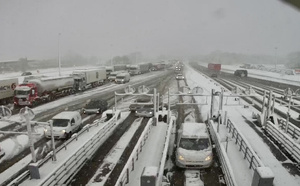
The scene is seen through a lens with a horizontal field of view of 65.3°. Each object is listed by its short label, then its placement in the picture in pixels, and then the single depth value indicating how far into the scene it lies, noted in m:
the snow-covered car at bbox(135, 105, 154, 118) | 23.59
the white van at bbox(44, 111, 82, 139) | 16.95
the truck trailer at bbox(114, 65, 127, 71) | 74.64
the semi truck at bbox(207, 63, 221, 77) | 92.88
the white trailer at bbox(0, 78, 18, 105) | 30.16
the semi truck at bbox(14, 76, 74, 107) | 28.72
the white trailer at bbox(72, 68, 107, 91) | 41.66
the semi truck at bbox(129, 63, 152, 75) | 73.19
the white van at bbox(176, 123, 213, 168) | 11.73
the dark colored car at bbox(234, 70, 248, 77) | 70.12
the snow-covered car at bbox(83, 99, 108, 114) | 25.44
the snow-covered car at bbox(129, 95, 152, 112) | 25.82
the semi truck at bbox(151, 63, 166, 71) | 95.25
